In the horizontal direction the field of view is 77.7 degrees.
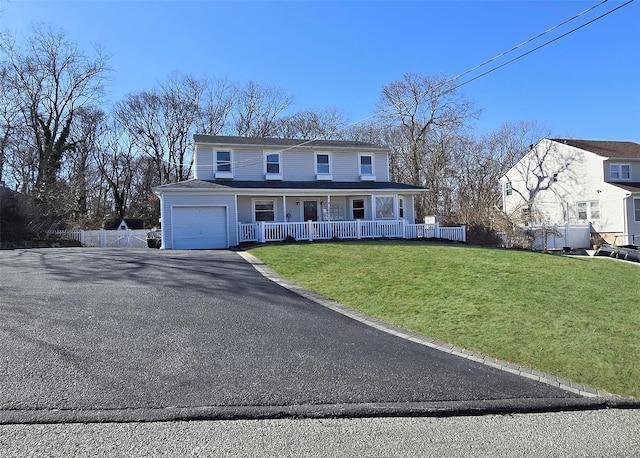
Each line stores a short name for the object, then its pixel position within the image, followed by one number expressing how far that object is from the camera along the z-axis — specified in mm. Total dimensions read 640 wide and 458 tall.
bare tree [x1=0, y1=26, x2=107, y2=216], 31375
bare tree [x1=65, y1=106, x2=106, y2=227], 33219
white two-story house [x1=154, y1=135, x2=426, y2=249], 18938
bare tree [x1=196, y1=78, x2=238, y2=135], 41156
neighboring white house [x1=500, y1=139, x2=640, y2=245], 25359
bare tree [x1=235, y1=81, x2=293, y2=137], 41375
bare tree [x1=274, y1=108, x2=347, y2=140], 41438
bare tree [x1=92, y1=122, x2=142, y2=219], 41094
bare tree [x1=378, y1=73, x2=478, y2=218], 37403
